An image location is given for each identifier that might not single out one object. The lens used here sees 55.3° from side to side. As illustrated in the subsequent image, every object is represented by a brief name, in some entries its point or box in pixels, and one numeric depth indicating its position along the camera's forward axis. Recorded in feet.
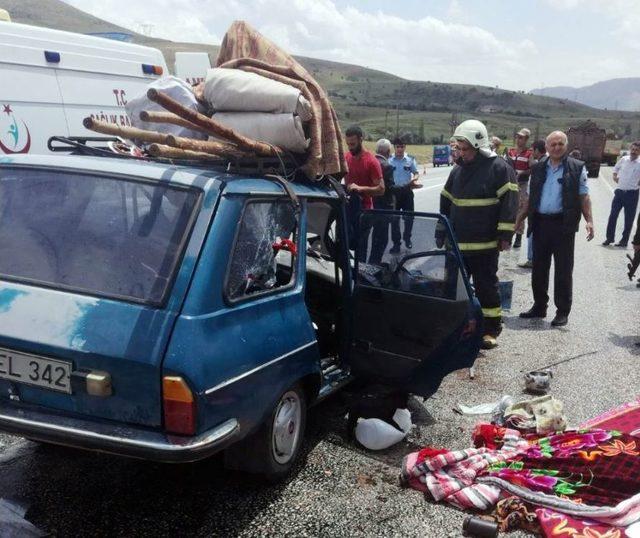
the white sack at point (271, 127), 11.12
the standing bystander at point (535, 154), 31.27
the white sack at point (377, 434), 11.98
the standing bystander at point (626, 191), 37.86
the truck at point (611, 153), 158.94
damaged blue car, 7.97
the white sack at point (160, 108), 11.99
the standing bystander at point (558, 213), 20.45
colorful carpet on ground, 9.31
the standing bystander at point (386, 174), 31.58
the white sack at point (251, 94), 11.12
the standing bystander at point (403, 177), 34.76
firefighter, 17.84
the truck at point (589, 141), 132.36
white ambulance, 18.37
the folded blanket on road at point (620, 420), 12.18
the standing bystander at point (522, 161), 34.32
